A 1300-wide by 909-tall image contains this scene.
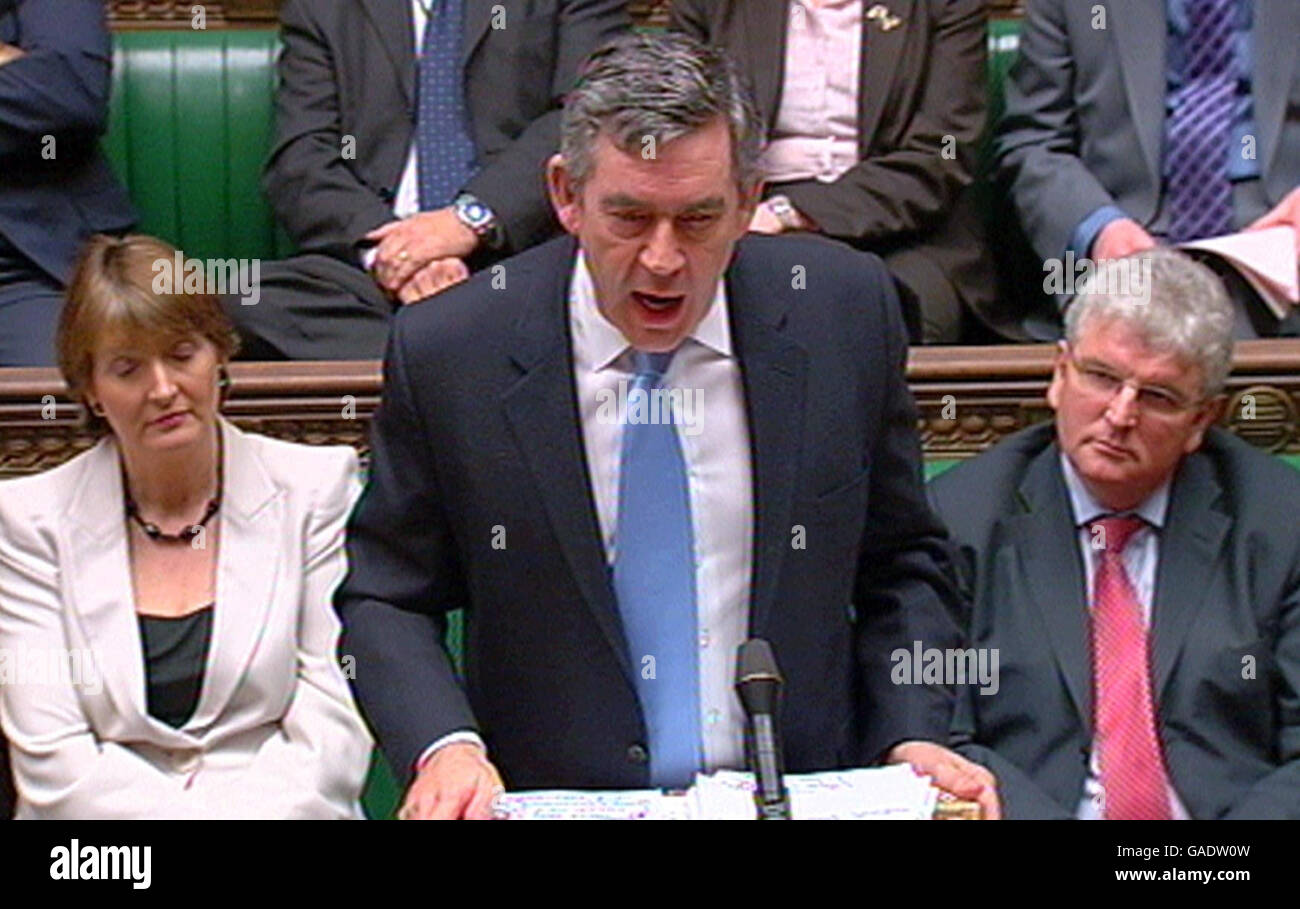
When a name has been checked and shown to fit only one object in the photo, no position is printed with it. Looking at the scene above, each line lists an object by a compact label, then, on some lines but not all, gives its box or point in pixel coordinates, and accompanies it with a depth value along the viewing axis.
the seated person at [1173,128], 5.96
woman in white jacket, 4.45
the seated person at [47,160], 5.95
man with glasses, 4.52
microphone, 3.03
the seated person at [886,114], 6.05
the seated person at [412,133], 5.95
